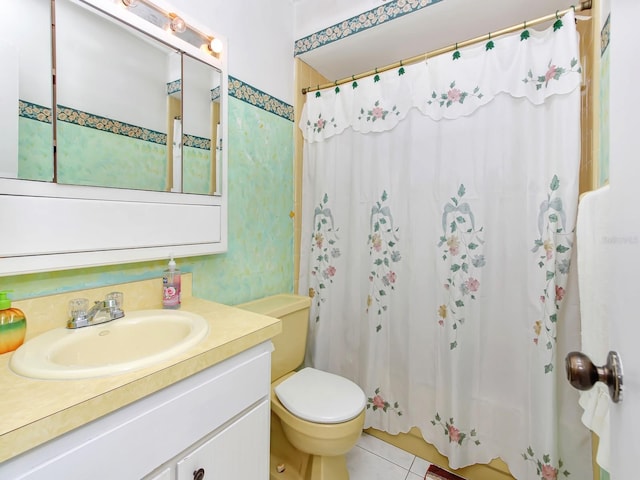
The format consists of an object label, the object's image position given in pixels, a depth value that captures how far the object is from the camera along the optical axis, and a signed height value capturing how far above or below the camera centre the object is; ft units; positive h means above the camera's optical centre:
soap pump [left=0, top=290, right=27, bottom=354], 2.60 -0.82
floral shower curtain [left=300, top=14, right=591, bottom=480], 3.95 -0.15
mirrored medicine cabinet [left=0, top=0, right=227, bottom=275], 2.89 +1.16
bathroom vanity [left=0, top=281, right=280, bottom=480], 1.79 -1.35
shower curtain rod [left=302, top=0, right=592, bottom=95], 3.86 +2.88
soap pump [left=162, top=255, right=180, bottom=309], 3.83 -0.69
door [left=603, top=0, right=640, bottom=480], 1.24 +0.05
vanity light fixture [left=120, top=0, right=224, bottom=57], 3.66 +2.79
